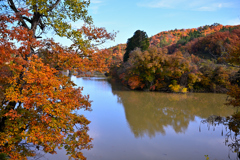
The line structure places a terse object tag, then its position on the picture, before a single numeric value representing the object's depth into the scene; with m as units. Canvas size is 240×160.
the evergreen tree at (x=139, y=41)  34.04
